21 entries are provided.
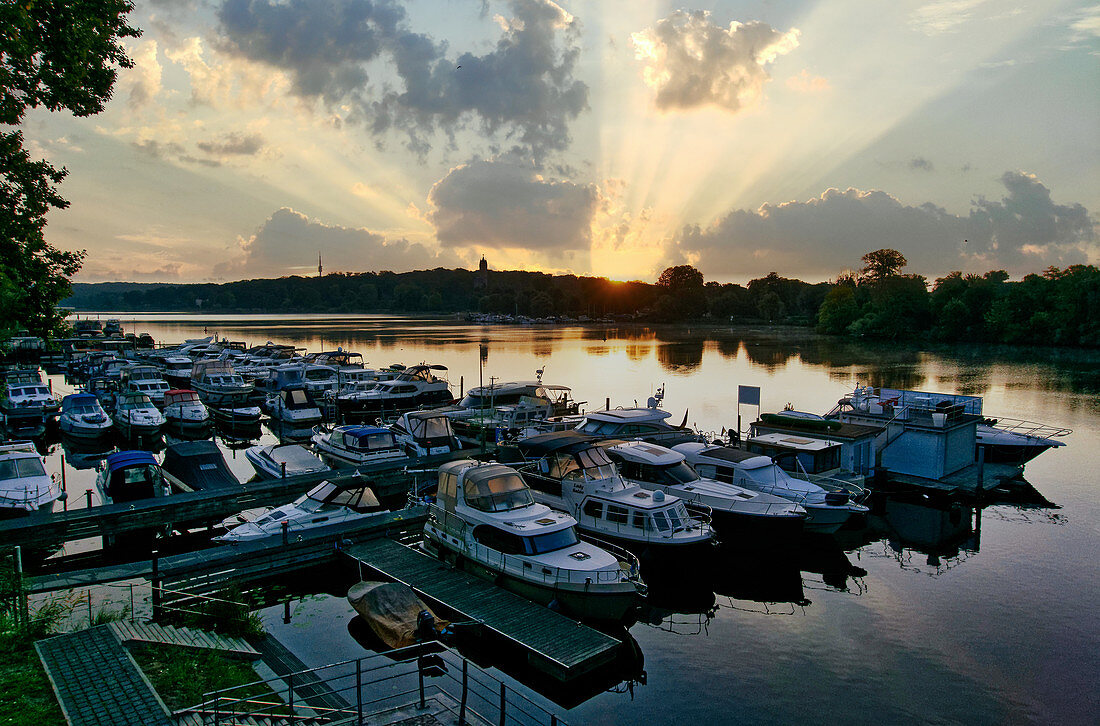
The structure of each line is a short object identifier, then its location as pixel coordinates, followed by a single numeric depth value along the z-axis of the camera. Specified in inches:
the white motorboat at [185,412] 1686.8
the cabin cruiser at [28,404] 1649.9
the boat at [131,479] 951.0
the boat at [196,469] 1050.0
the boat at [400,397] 1920.5
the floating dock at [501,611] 577.3
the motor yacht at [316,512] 827.4
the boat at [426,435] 1323.8
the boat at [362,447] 1258.0
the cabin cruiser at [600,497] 828.6
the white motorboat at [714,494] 925.8
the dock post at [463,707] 425.8
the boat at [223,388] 2025.1
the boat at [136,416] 1585.9
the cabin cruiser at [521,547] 666.8
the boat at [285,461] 1163.3
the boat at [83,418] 1540.4
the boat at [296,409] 1812.3
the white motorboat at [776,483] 967.0
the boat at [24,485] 876.6
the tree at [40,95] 687.1
